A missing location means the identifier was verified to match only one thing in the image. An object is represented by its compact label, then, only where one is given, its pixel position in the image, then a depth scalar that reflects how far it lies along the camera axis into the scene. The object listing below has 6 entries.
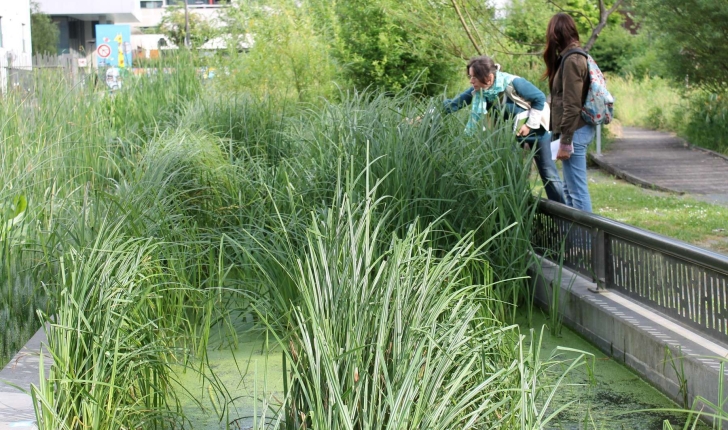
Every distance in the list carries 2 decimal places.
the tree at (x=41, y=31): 49.62
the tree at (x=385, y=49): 11.93
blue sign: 27.09
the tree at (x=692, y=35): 14.89
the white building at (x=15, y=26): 34.03
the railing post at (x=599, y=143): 14.82
